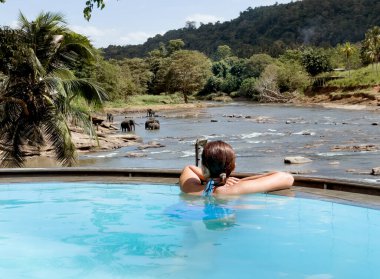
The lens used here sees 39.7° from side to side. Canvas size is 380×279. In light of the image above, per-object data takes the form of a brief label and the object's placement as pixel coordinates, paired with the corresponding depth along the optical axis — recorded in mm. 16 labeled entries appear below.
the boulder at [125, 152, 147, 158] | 29406
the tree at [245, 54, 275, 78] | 103062
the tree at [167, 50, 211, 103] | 89000
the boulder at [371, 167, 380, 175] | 20984
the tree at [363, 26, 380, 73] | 81125
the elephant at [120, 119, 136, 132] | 45438
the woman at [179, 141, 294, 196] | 5699
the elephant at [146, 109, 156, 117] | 66188
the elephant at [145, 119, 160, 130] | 47062
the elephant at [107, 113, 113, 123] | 55722
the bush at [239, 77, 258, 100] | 89875
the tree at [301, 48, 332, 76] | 88312
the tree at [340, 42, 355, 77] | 91062
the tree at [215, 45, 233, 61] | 165875
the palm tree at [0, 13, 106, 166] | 15125
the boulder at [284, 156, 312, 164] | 25219
